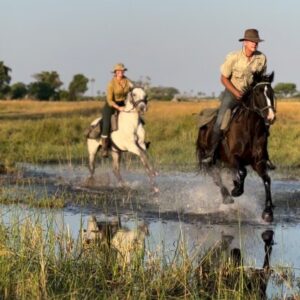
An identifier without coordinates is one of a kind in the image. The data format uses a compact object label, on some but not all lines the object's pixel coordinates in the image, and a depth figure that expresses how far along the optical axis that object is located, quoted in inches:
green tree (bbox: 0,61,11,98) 3399.9
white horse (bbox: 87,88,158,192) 600.4
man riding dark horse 448.5
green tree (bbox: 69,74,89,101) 4352.9
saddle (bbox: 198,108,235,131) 516.7
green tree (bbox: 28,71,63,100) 4237.2
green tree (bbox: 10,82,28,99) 4354.8
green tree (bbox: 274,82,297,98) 4213.1
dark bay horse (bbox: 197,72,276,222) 430.6
